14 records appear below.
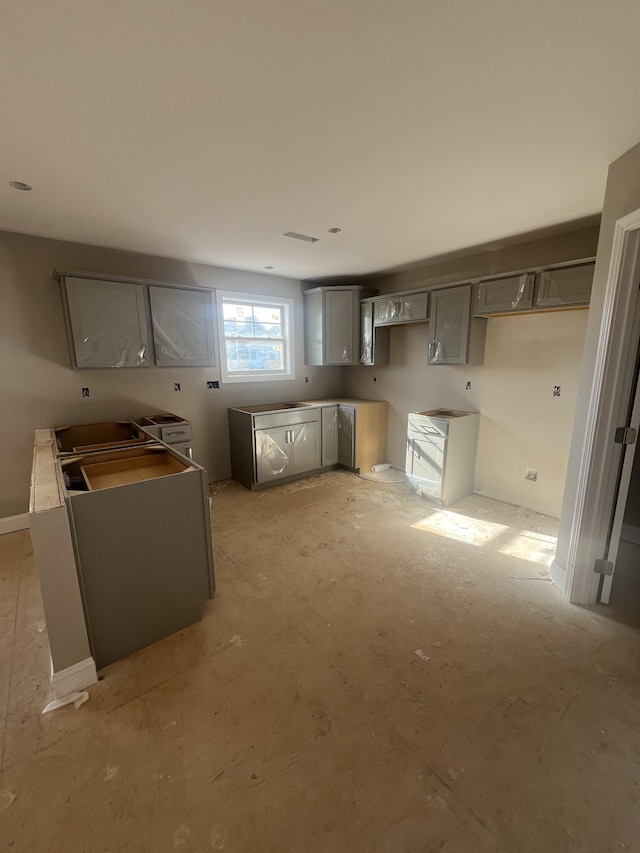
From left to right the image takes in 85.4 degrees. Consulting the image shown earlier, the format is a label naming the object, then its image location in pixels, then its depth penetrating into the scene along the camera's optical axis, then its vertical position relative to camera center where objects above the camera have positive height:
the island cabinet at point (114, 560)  1.55 -0.96
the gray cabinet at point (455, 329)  3.48 +0.34
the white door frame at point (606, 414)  1.81 -0.29
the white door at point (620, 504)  1.92 -0.82
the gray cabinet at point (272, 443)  3.94 -0.93
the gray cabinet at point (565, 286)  2.68 +0.60
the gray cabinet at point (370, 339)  4.42 +0.31
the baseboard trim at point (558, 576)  2.28 -1.41
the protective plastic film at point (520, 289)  2.97 +0.62
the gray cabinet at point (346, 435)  4.50 -0.93
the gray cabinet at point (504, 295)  2.98 +0.60
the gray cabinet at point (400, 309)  3.86 +0.62
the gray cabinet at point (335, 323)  4.47 +0.53
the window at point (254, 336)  4.25 +0.35
